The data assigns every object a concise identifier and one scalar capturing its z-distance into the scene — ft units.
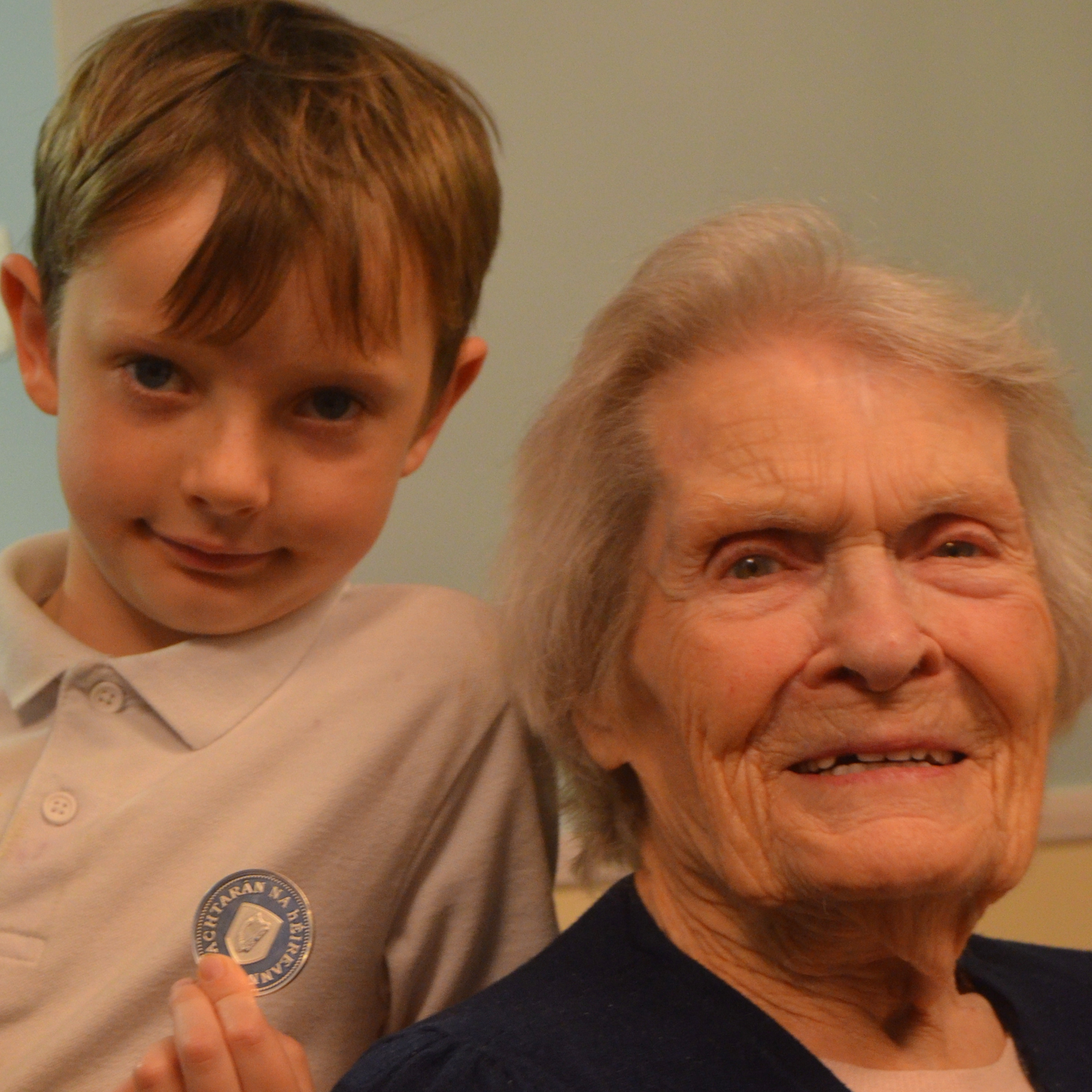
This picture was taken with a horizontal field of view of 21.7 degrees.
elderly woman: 2.71
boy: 2.81
